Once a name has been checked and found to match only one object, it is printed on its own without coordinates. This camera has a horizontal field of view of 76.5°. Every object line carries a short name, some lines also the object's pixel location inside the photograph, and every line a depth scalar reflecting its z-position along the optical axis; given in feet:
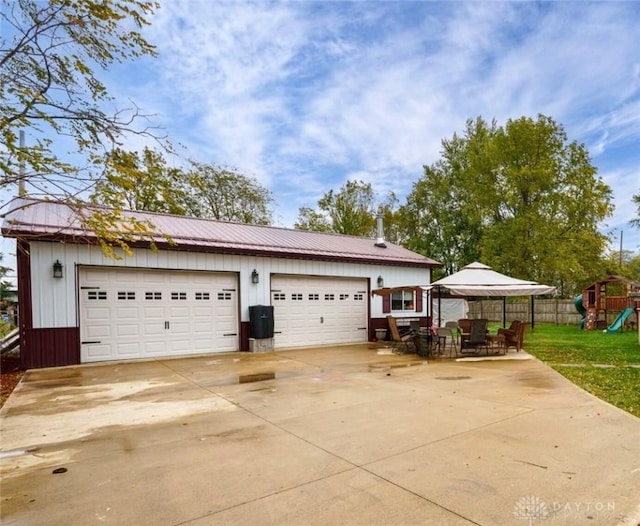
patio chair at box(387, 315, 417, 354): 39.82
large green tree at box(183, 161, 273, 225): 83.35
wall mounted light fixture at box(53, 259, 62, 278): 31.48
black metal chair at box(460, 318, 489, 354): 35.88
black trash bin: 39.37
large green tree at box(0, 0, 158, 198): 15.71
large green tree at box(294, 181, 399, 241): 107.76
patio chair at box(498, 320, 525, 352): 37.09
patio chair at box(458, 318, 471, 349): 37.97
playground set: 63.46
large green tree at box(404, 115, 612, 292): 82.28
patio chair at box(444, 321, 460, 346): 46.78
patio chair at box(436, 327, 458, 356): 37.99
